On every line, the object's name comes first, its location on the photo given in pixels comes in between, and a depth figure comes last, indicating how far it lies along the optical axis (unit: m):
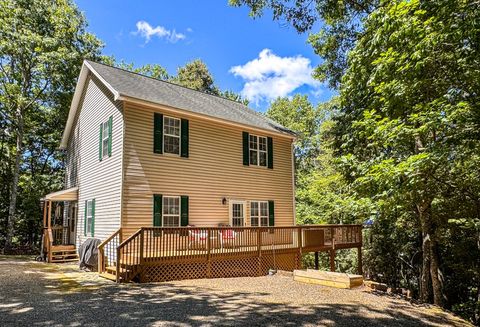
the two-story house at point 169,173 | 10.27
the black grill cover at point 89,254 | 10.70
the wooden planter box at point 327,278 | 8.09
